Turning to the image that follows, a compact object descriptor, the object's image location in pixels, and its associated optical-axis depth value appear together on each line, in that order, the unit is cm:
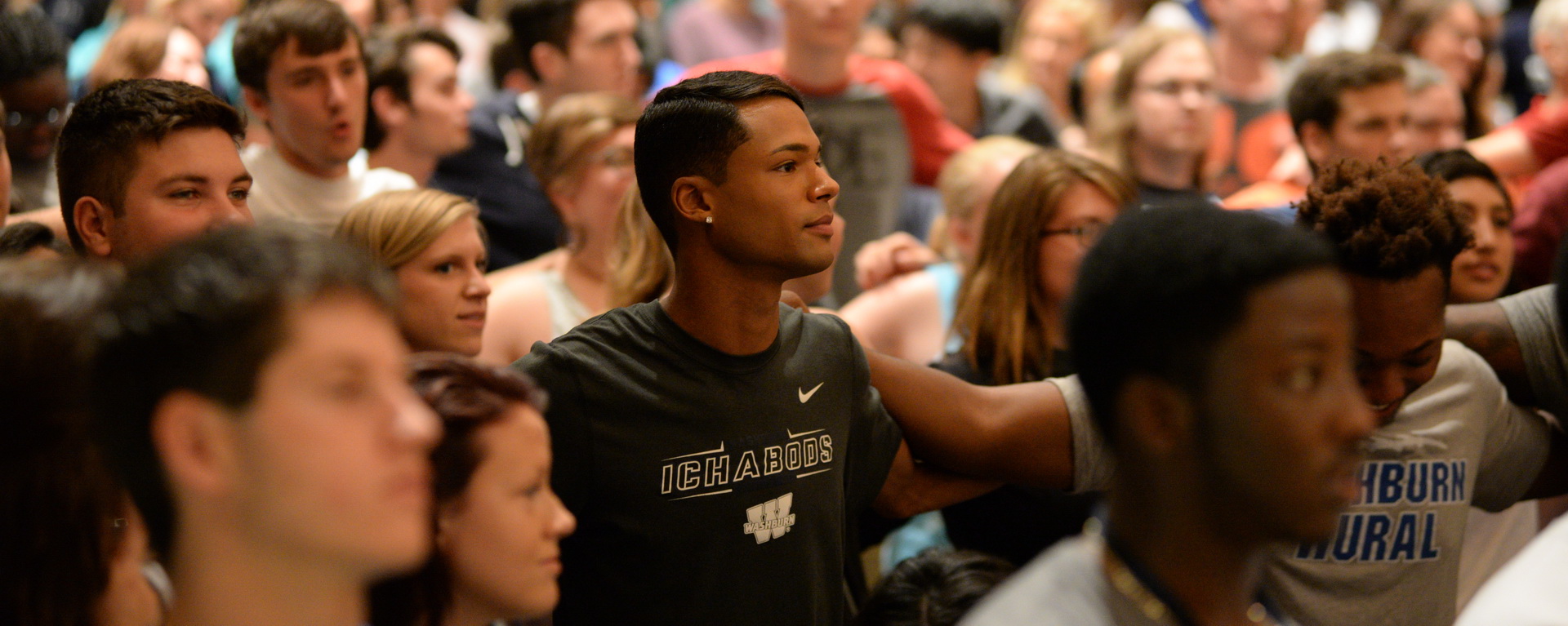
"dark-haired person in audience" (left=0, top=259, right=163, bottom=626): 145
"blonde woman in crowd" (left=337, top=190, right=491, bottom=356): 302
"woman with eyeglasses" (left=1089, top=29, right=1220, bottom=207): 491
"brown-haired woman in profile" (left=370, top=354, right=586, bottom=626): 165
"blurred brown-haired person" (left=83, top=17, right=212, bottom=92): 436
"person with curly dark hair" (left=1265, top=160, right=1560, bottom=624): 227
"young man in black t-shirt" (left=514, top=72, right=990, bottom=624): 207
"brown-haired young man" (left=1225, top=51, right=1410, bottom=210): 416
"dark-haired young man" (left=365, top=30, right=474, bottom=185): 472
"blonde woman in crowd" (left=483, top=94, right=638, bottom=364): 349
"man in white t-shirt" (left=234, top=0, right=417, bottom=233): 368
